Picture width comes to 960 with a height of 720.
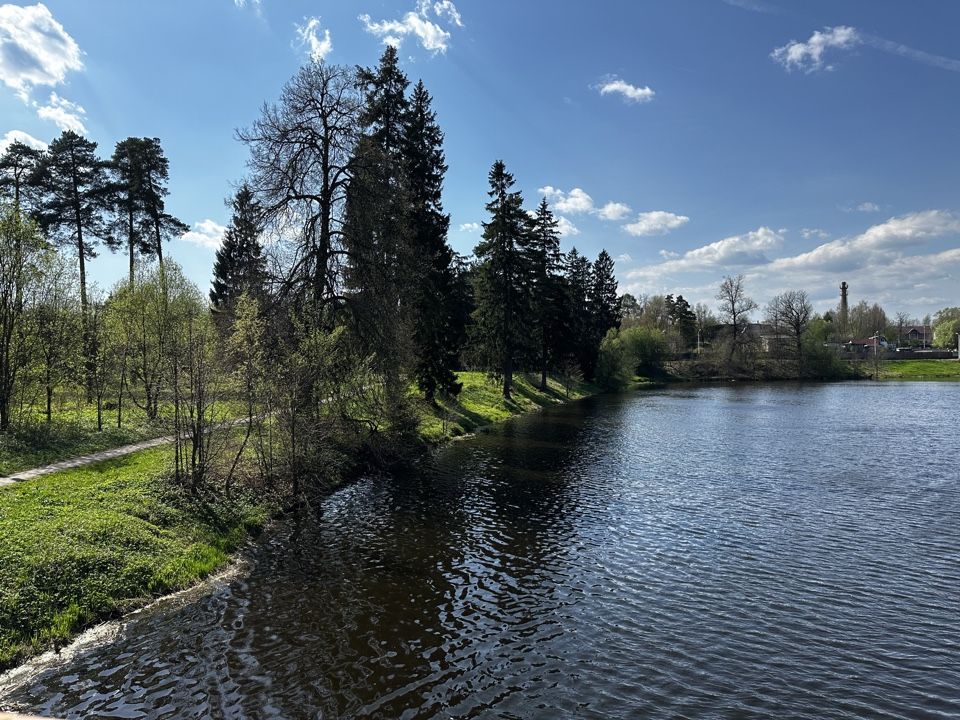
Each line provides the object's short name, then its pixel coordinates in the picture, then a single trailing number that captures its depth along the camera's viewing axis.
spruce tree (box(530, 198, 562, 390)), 48.56
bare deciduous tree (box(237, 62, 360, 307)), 21.56
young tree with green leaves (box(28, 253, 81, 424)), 20.59
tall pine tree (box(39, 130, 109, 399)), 32.81
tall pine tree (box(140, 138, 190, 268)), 36.91
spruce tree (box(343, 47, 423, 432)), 22.55
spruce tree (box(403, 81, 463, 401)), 30.09
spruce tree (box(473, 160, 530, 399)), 43.94
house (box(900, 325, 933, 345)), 158.38
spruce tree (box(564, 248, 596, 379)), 57.91
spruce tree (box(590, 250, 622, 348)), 79.44
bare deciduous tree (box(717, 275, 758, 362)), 92.19
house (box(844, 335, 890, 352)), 106.75
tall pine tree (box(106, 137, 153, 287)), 35.66
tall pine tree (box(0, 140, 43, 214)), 30.80
